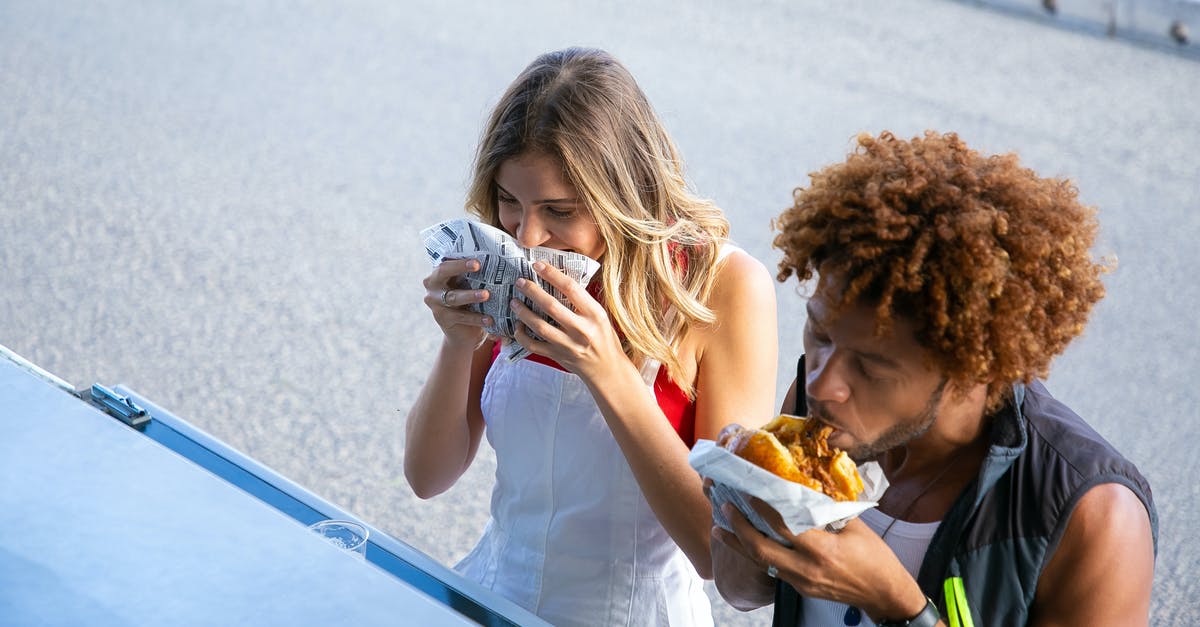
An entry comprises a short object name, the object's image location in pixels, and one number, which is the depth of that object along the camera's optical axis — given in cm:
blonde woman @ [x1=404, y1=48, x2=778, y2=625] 186
